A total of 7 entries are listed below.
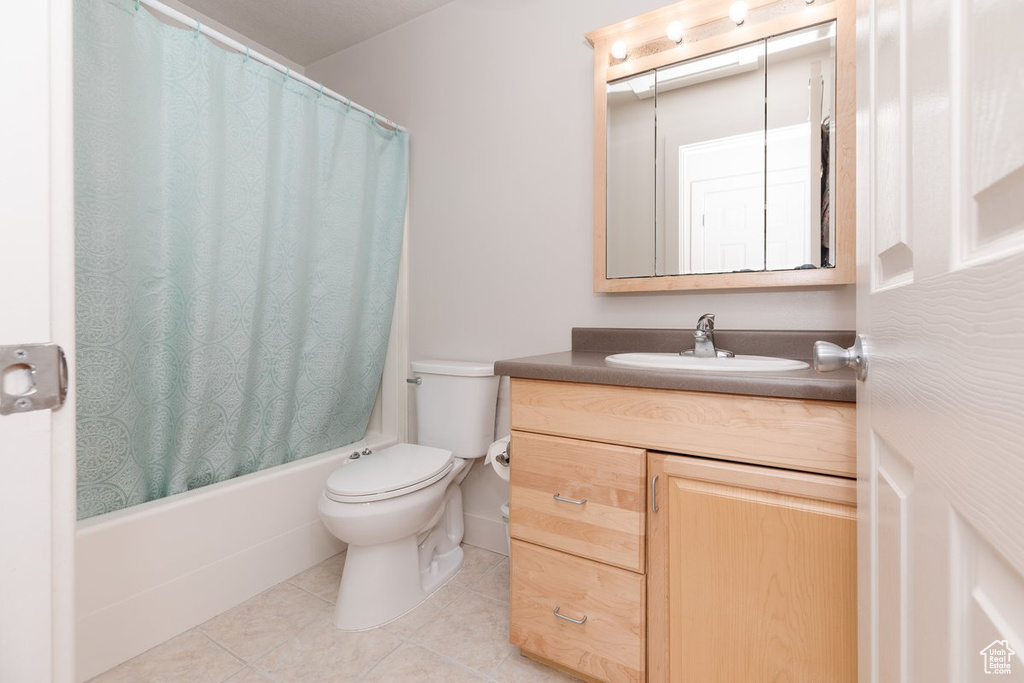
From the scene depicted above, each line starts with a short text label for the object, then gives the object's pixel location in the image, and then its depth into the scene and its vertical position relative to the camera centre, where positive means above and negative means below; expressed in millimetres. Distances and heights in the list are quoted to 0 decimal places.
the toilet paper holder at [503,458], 1521 -399
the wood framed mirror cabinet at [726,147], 1288 +599
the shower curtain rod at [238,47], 1366 +982
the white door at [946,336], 267 +2
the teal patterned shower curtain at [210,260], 1287 +270
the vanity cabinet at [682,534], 899 -441
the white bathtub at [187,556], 1264 -705
